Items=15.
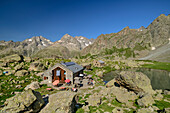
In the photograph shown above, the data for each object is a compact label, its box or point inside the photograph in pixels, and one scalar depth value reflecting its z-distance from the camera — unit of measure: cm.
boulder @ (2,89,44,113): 1190
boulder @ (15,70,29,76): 4523
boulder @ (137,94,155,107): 1867
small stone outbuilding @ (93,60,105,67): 10727
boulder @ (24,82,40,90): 3362
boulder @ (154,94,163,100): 2206
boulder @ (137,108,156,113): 1525
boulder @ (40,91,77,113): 1305
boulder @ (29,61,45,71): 5816
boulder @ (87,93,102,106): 2011
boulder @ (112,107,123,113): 1625
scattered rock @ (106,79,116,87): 3668
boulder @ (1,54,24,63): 7448
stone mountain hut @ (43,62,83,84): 4162
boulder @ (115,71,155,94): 2567
